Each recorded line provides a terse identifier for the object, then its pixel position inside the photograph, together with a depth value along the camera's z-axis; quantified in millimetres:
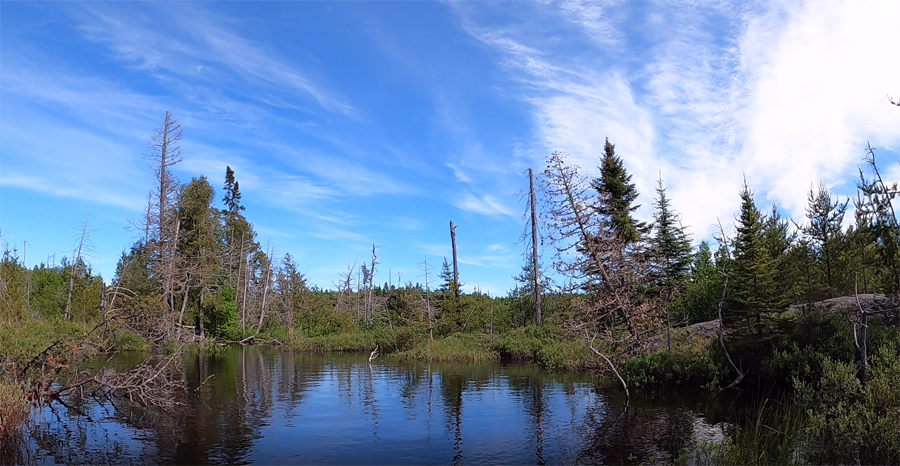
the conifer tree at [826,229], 30047
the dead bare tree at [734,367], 18031
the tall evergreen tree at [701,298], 31609
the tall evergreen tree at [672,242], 39531
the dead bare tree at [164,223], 45172
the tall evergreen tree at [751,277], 22084
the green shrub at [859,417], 8367
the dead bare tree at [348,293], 64938
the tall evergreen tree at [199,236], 48875
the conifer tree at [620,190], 34000
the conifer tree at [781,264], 22538
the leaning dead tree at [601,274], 21578
